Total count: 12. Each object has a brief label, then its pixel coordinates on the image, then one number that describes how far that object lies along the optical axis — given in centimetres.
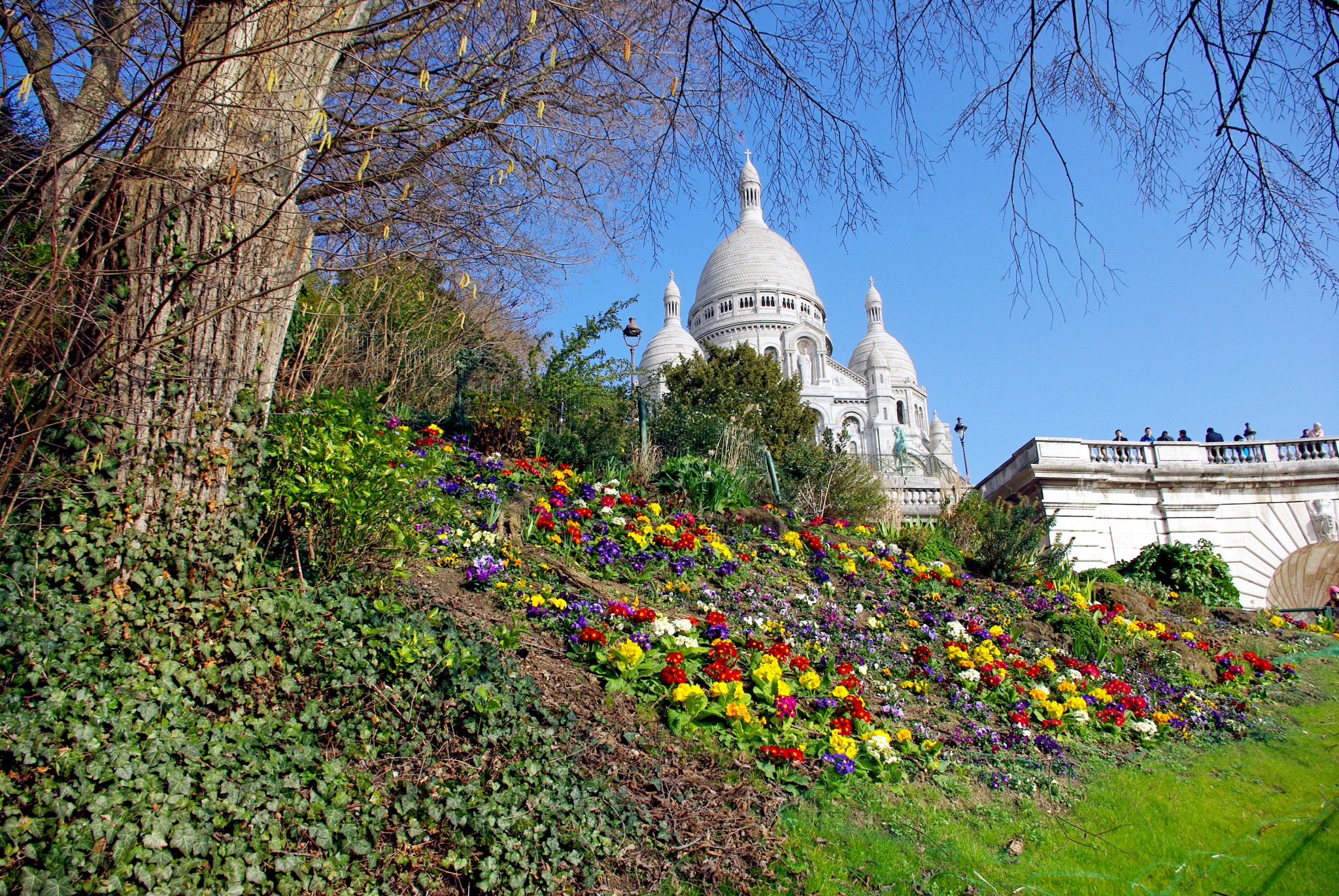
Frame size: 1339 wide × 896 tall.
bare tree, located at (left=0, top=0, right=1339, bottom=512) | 282
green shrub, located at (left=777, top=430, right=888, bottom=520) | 1080
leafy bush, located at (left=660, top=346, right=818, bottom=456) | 1212
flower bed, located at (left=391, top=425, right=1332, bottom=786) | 432
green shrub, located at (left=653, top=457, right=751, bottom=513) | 854
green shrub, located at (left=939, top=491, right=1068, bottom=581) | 898
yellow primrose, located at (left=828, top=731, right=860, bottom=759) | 403
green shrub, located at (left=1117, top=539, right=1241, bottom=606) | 1228
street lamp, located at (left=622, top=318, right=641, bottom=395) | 1585
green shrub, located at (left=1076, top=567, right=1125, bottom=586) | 1118
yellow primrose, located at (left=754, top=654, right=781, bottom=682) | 450
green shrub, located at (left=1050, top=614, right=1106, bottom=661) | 683
